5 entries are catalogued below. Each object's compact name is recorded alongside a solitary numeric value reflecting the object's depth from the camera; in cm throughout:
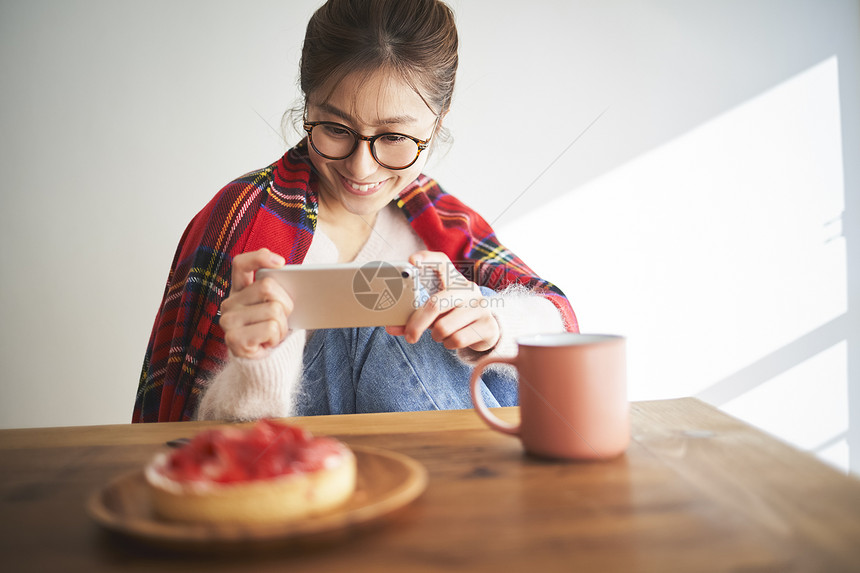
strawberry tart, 41
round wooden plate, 38
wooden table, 39
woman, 92
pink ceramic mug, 56
